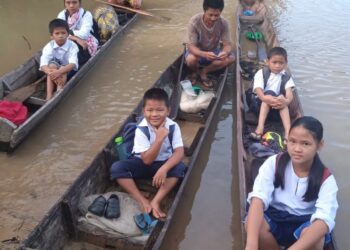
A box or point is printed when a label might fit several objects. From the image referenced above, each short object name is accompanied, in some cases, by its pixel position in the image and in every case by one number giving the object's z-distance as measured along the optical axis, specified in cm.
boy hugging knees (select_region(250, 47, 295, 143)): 462
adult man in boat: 583
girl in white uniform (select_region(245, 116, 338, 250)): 270
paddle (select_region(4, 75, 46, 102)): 487
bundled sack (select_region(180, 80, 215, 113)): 529
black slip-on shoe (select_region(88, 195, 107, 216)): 324
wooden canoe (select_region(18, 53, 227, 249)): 285
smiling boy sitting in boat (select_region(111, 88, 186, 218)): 351
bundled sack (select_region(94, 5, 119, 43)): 728
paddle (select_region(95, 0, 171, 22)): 856
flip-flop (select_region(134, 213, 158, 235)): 322
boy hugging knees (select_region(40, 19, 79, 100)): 512
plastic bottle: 382
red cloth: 434
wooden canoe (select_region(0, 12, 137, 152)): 418
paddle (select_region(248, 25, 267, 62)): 717
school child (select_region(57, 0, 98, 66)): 593
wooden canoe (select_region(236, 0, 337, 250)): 379
